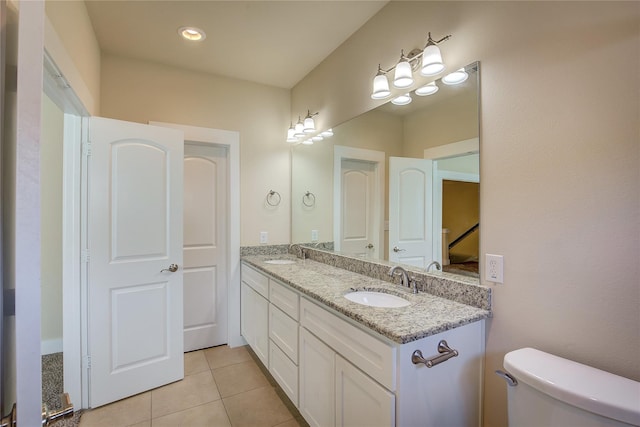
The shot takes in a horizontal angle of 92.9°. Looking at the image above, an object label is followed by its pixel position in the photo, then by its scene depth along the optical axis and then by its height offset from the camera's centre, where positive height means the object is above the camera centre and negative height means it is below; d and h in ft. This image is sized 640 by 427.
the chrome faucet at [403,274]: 5.56 -1.15
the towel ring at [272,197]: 9.98 +0.50
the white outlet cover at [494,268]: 4.29 -0.80
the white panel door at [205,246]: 9.25 -1.07
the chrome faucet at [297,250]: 9.42 -1.22
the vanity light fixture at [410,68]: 4.85 +2.51
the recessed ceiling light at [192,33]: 7.03 +4.23
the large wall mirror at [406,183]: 4.87 +0.62
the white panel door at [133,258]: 6.59 -1.06
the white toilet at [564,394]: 2.70 -1.72
